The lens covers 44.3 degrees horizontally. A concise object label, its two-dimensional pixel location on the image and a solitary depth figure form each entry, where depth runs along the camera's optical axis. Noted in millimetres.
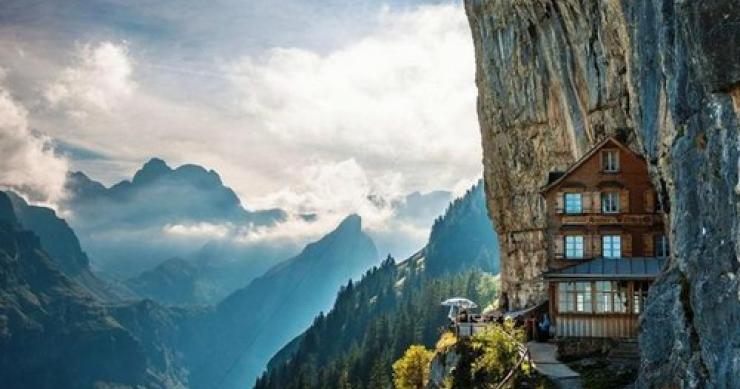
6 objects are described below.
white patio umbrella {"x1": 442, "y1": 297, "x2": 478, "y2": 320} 66312
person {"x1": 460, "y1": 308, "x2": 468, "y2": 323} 61312
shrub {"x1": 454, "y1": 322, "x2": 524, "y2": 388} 48531
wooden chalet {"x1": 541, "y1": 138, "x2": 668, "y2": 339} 59594
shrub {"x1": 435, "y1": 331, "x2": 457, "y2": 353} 58362
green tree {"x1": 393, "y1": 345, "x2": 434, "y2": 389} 74531
